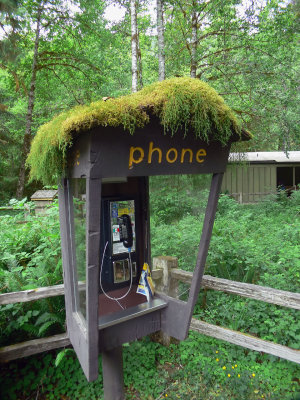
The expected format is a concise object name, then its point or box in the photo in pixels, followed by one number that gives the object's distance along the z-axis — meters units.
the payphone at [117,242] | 2.86
